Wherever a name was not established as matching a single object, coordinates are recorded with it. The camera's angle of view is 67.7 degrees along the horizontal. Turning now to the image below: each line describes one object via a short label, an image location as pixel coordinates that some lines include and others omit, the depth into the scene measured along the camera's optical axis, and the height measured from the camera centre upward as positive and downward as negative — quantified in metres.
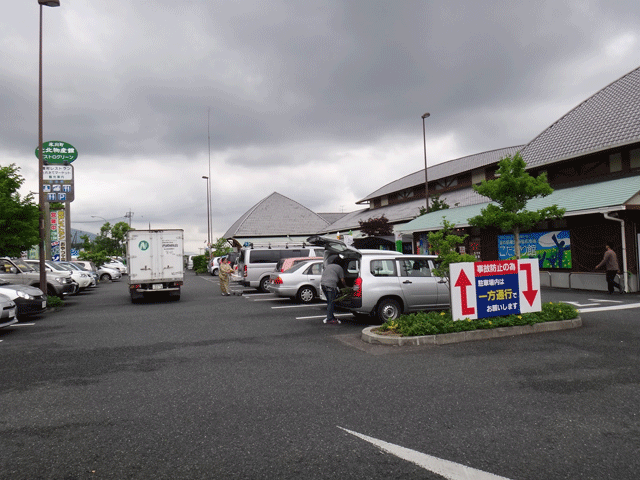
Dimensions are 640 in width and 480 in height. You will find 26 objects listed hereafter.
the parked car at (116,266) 44.26 +0.26
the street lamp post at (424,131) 33.48 +9.16
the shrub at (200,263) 54.12 +0.34
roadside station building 16.70 +2.20
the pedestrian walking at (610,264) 15.76 -0.39
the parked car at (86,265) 30.56 +0.31
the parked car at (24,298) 12.37 -0.70
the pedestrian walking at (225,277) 20.79 -0.52
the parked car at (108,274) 38.62 -0.39
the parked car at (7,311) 10.23 -0.85
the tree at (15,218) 16.45 +1.93
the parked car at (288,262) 18.16 +0.03
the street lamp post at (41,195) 17.01 +2.76
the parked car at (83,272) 25.75 -0.12
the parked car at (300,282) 16.27 -0.65
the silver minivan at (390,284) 10.70 -0.56
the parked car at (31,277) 17.78 -0.22
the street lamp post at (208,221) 54.77 +5.39
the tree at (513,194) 13.03 +1.72
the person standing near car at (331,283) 11.34 -0.50
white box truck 18.00 +0.25
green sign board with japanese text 23.70 +5.95
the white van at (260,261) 21.66 +0.14
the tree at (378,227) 34.84 +2.40
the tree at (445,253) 9.81 +0.10
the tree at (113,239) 73.75 +4.84
